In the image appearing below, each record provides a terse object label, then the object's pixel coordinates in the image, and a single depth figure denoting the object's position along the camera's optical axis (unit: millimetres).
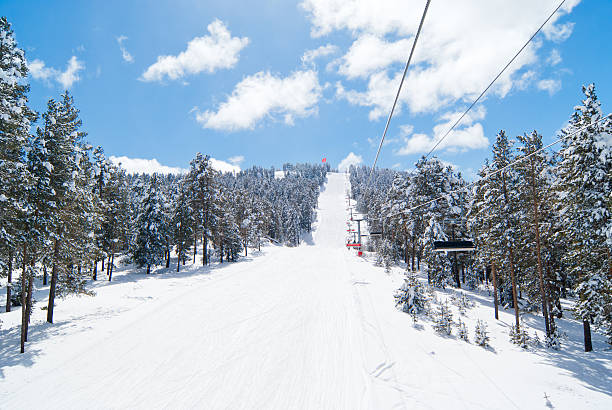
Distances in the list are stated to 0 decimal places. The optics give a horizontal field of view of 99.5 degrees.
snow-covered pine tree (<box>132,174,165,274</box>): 32094
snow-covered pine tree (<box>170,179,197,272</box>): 35250
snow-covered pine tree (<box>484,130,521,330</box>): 19016
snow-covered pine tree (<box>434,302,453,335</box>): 13570
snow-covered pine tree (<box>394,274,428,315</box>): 15688
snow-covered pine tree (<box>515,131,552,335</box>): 16969
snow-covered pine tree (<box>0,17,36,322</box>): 11062
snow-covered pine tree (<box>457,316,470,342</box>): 13172
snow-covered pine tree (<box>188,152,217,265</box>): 34969
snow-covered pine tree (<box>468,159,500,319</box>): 19797
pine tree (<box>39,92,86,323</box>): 14023
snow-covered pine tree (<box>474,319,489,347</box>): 12945
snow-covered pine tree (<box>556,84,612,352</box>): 13570
